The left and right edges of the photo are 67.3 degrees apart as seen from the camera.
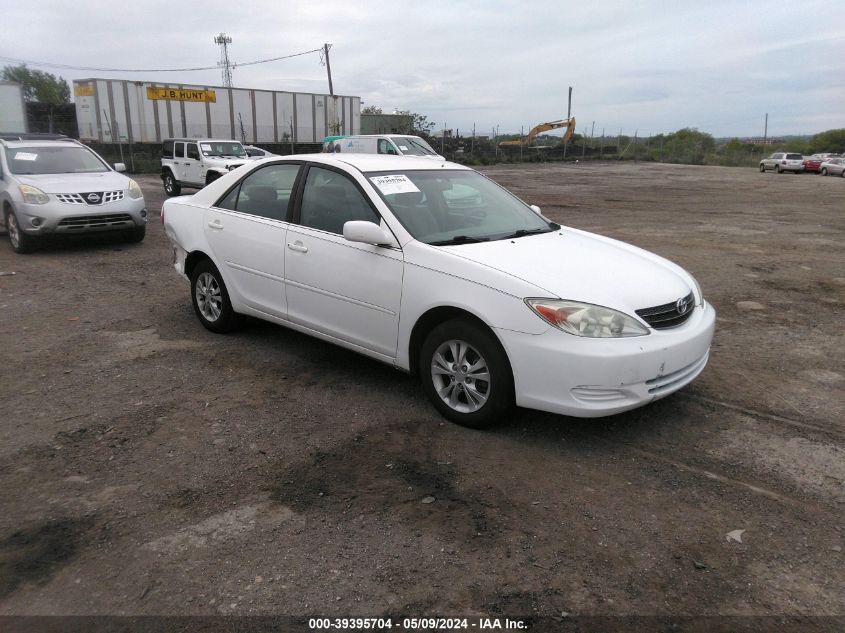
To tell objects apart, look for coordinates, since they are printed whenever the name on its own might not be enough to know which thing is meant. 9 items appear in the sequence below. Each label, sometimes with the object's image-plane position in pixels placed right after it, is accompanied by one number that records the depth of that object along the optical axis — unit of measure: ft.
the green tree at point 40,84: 283.18
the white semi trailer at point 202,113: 98.43
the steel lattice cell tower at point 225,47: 234.17
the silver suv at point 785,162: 132.87
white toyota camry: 11.72
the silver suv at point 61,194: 30.42
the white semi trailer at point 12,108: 73.41
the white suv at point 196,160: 60.39
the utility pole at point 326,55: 155.63
